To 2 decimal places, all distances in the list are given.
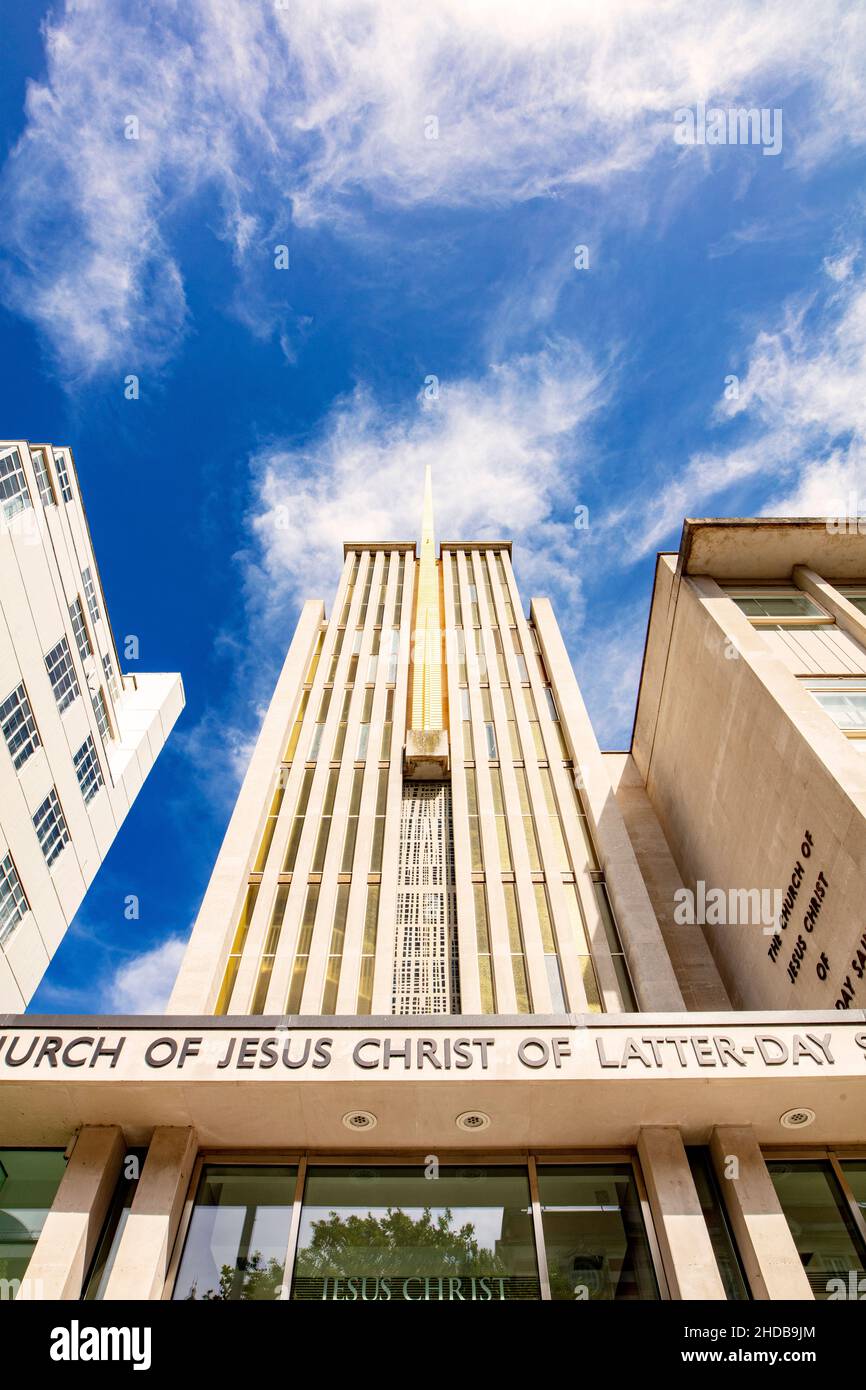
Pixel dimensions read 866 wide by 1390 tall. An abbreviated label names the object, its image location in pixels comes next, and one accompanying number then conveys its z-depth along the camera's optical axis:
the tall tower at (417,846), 18.81
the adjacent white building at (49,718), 26.39
